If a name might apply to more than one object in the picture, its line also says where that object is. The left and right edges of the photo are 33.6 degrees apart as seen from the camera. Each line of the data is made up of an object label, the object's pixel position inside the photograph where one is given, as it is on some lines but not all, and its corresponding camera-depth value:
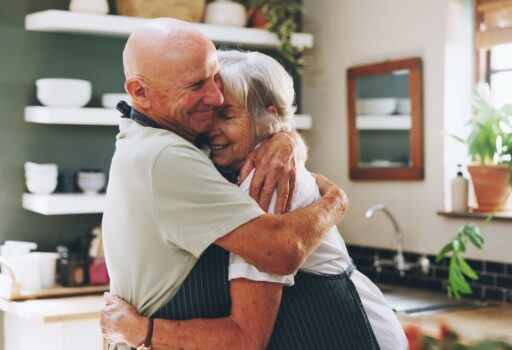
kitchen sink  3.69
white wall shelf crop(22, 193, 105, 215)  3.93
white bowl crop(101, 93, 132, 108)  4.12
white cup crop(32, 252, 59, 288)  4.00
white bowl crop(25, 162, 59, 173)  4.00
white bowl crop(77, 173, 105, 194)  4.11
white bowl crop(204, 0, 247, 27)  4.36
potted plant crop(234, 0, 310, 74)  4.47
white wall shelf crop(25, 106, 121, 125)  3.95
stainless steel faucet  4.09
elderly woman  1.71
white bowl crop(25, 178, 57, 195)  4.00
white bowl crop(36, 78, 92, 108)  3.97
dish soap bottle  3.96
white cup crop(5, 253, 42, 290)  3.91
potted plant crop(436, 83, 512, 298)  3.79
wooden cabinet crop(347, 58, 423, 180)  4.19
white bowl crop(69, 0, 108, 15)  4.04
